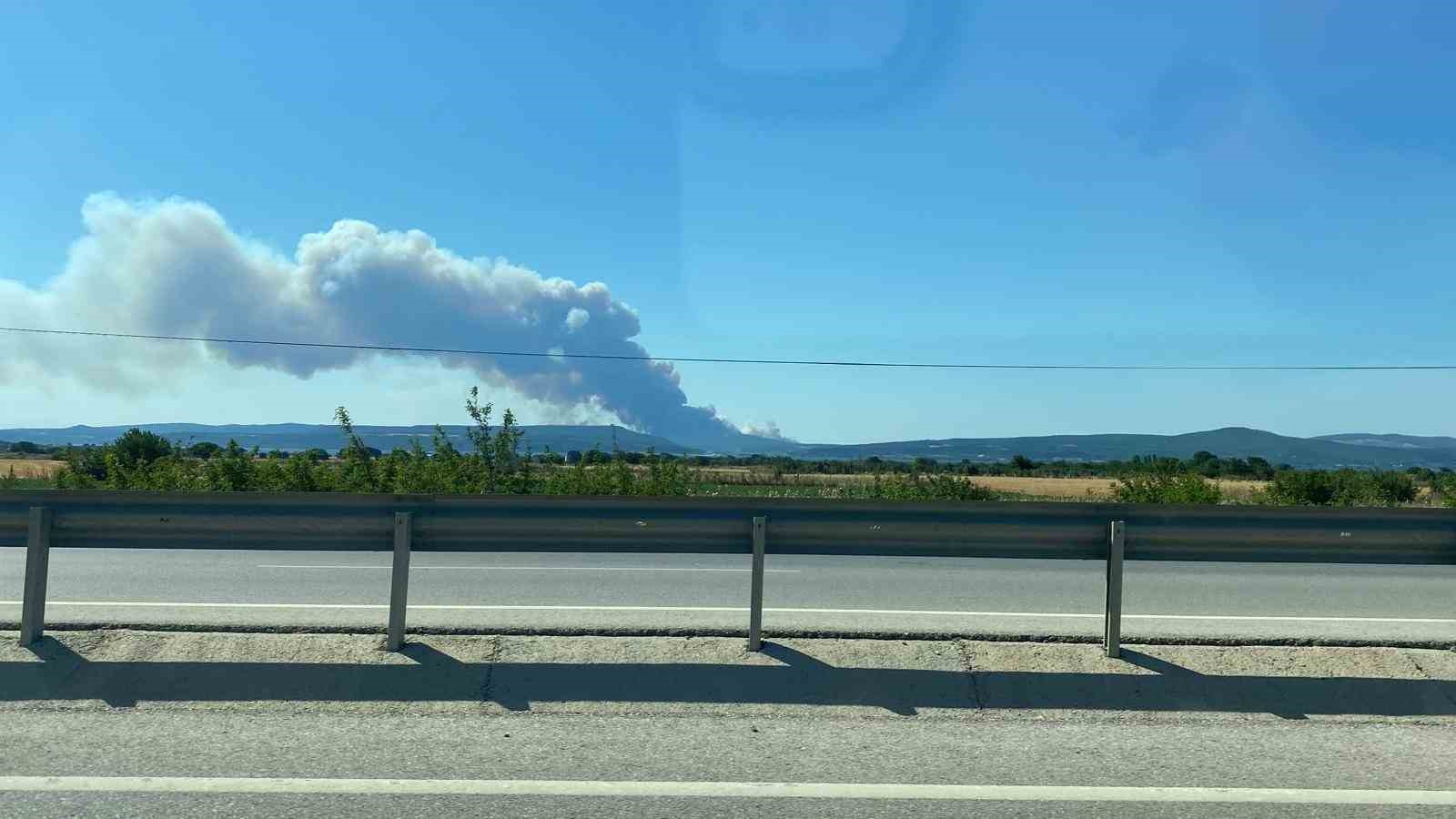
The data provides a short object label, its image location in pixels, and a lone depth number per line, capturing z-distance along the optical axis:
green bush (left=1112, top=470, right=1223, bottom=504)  26.94
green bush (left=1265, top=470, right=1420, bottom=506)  30.78
